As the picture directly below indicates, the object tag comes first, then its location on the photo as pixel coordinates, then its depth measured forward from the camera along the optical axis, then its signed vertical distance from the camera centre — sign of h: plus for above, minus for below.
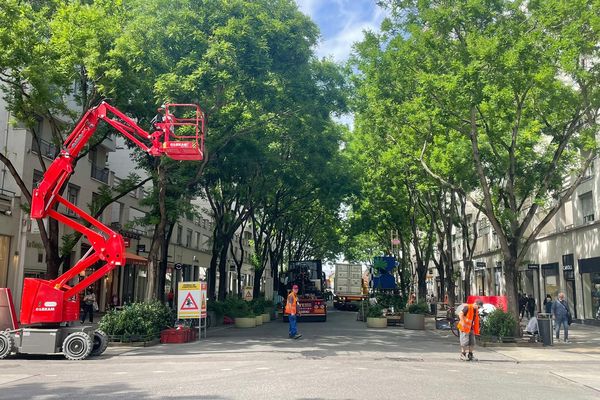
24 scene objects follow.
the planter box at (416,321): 24.97 -1.67
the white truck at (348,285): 48.34 -0.12
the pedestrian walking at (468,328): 14.08 -1.13
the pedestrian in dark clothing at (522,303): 29.52 -0.95
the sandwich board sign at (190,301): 19.14 -0.65
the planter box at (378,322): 25.86 -1.80
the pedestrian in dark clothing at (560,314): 19.70 -1.03
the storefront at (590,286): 27.44 -0.01
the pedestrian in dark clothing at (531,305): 28.97 -1.07
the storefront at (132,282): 36.25 +0.00
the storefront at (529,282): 35.84 +0.22
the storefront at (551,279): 32.56 +0.39
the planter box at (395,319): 26.47 -1.68
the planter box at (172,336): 18.03 -1.76
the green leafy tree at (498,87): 16.69 +6.32
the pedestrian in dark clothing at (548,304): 23.00 -0.81
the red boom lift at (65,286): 13.52 -0.12
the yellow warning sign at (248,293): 36.99 -0.69
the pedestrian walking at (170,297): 33.23 -0.91
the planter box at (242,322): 25.59 -1.85
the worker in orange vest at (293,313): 19.22 -1.04
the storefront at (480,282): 47.29 +0.25
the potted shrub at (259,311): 27.58 -1.43
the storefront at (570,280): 29.97 +0.31
